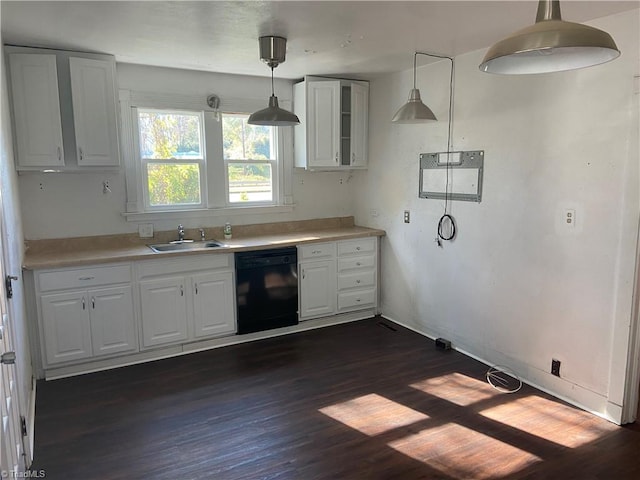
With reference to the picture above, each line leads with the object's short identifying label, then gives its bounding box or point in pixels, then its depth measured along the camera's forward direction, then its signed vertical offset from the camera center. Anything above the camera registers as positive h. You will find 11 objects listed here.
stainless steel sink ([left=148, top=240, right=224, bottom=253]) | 4.06 -0.61
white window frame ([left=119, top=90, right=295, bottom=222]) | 4.01 +0.15
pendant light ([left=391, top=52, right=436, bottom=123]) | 3.23 +0.46
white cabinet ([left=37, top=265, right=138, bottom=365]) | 3.32 -1.01
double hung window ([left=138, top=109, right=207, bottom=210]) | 4.13 +0.19
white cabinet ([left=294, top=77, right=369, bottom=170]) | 4.48 +0.56
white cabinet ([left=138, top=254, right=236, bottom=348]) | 3.67 -1.00
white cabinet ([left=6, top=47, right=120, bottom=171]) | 3.29 +0.53
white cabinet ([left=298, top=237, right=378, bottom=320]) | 4.41 -0.99
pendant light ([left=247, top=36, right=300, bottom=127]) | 3.04 +0.55
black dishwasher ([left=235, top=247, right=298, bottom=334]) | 4.04 -1.00
